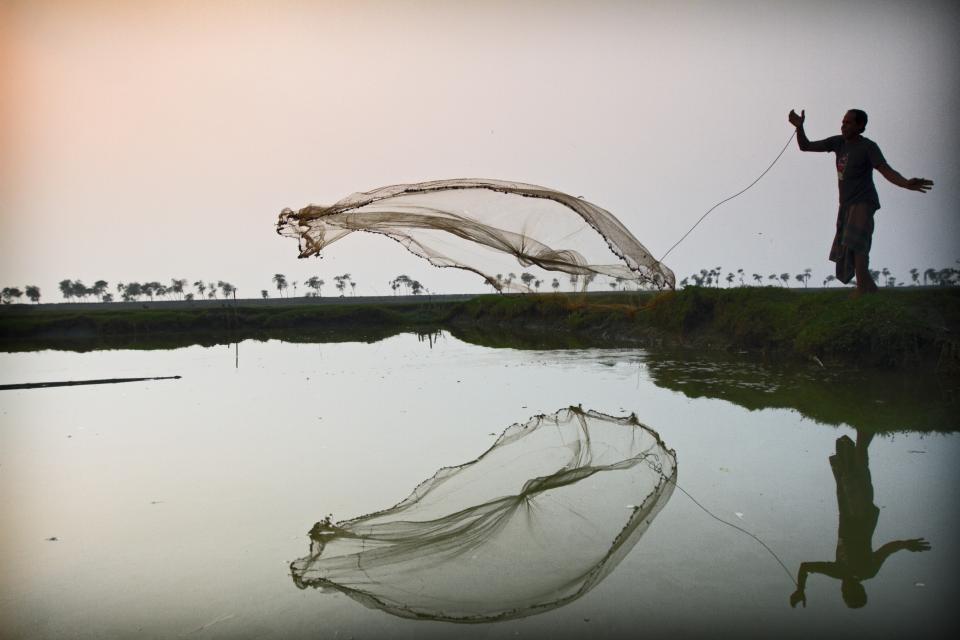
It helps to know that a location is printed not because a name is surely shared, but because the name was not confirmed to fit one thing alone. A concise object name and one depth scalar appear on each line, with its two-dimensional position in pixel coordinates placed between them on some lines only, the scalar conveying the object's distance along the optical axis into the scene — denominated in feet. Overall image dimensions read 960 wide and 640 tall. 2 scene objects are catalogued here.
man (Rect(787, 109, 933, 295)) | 25.22
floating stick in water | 38.53
